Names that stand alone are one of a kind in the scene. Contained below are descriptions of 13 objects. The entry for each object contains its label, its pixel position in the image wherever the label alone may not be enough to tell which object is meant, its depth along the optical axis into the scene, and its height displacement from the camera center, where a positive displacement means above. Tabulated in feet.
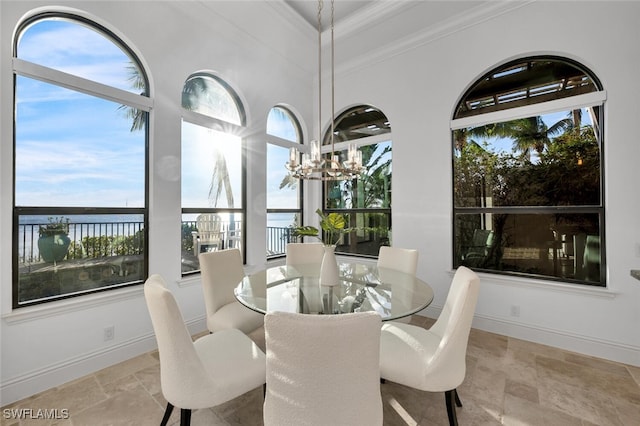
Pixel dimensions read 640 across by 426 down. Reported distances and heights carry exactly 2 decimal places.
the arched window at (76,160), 6.83 +1.51
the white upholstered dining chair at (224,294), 7.18 -2.27
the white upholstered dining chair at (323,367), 3.26 -1.91
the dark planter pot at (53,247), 7.10 -0.87
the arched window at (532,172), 8.68 +1.43
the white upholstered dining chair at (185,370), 4.22 -2.65
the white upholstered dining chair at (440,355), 4.73 -2.69
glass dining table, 5.48 -1.84
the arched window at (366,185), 12.88 +1.43
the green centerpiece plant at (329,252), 6.89 -0.98
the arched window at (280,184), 13.42 +1.50
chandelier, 7.29 +1.33
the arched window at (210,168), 10.16 +1.81
